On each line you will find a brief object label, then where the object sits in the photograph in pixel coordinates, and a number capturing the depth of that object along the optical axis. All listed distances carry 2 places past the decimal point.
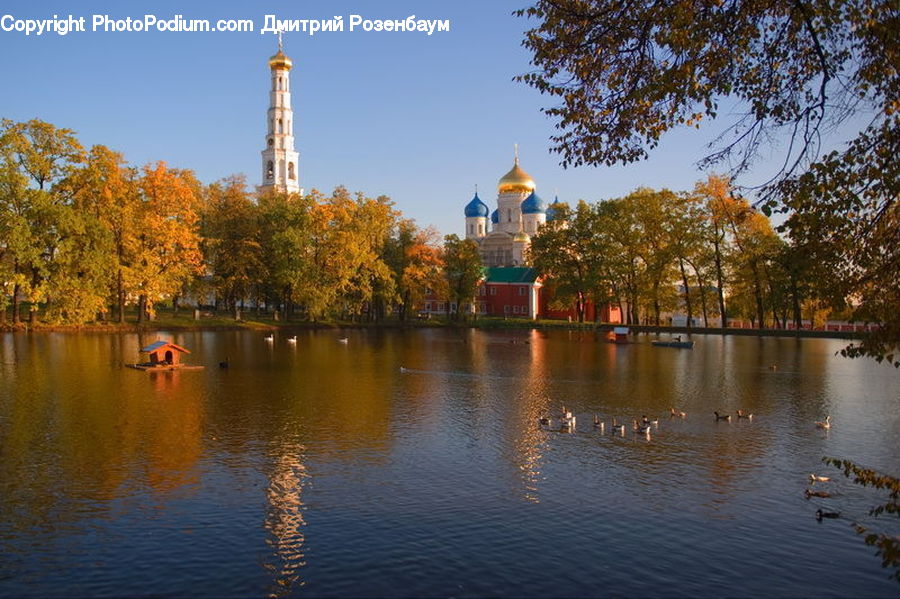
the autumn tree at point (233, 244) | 85.88
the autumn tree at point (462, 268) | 106.69
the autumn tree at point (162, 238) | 73.06
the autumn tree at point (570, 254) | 97.94
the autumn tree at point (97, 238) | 66.94
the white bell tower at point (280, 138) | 127.62
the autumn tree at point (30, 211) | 63.78
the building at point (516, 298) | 120.50
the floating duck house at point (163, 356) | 43.91
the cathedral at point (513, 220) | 139.25
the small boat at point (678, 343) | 68.41
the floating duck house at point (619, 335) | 76.31
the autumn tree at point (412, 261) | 99.44
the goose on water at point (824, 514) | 18.53
